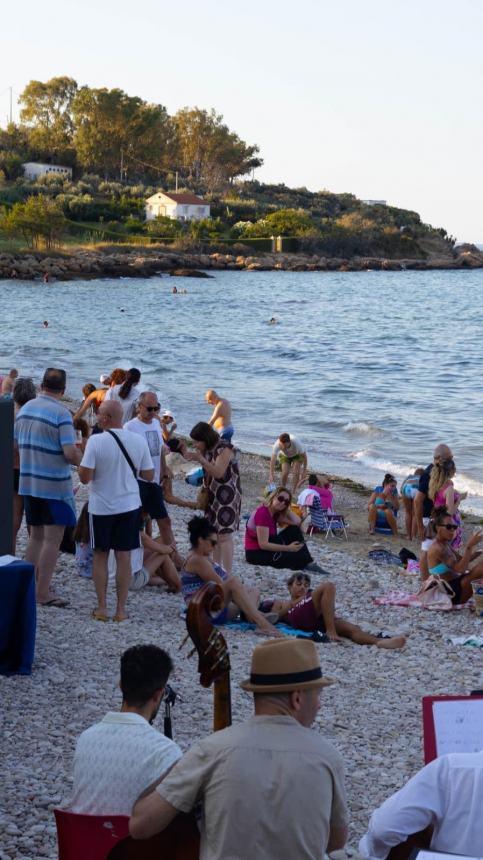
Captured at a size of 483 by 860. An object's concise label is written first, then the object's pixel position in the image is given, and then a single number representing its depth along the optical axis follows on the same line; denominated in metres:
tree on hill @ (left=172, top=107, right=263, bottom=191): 145.75
